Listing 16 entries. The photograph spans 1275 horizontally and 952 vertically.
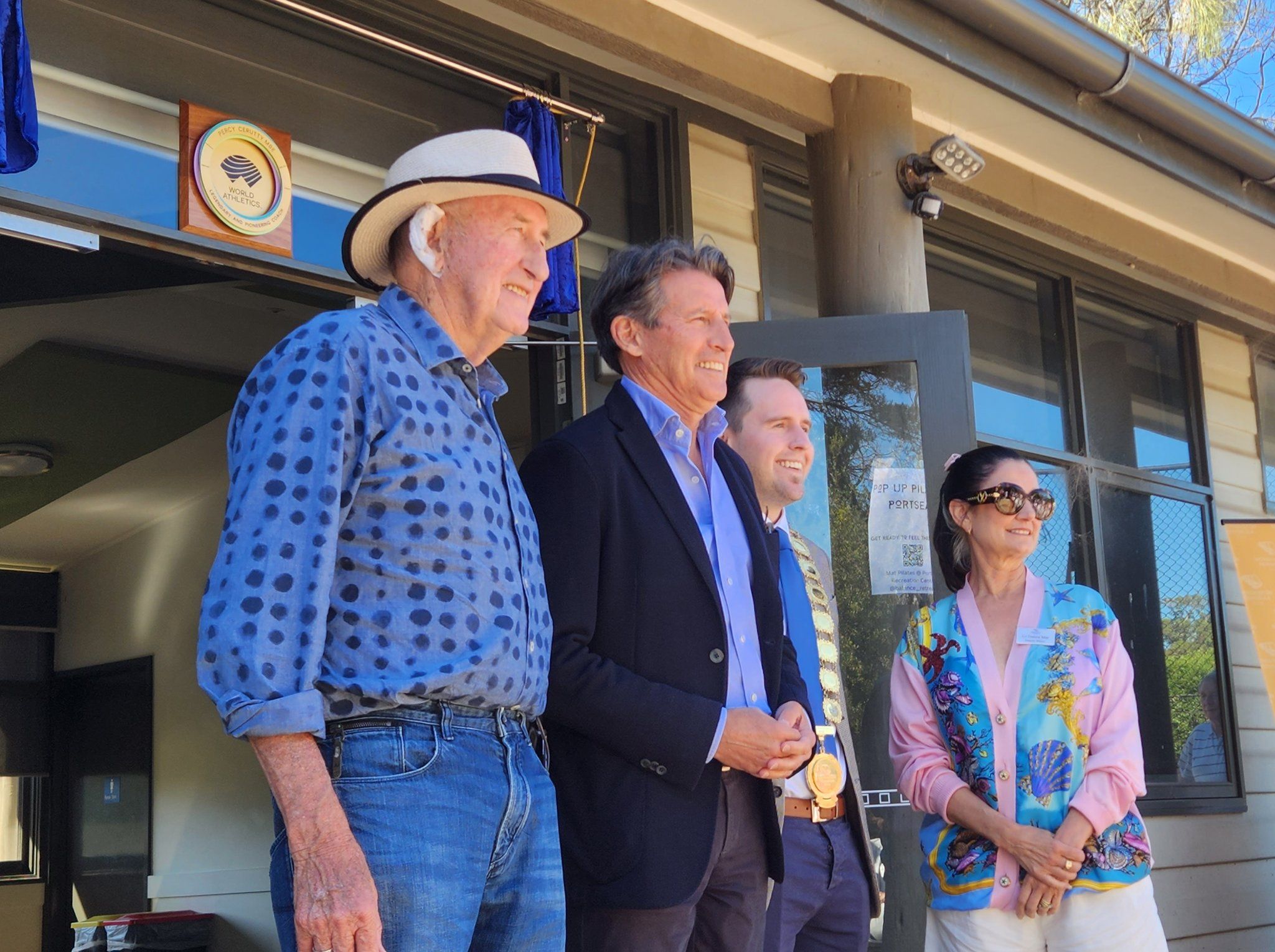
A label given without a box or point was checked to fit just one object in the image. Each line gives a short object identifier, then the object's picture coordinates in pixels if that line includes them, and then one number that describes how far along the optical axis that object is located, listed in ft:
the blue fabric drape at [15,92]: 9.29
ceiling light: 23.35
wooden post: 14.12
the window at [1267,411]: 23.98
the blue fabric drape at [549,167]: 12.77
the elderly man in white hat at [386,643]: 5.00
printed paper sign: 13.65
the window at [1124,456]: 19.56
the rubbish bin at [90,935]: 24.47
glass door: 13.58
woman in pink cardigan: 9.38
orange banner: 17.85
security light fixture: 13.89
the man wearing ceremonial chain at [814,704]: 8.82
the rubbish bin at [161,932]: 23.81
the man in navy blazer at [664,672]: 6.88
